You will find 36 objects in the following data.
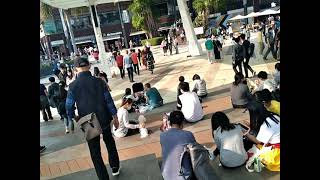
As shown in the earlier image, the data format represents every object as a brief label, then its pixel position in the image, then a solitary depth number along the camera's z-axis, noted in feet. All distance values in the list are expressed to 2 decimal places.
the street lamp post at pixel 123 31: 120.78
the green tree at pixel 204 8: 101.45
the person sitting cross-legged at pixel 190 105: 19.66
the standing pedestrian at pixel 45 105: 26.54
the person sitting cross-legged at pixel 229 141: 13.00
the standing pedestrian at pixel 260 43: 40.52
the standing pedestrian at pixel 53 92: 25.68
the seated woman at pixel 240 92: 20.61
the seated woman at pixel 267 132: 12.66
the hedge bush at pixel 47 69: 72.20
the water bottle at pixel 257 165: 12.89
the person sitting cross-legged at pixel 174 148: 10.53
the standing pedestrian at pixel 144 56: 48.52
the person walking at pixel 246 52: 30.11
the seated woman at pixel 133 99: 25.42
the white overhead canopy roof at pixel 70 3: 39.82
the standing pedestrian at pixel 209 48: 42.72
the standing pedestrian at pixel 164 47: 67.00
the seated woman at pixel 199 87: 25.36
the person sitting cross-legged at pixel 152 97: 25.25
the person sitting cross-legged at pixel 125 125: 19.21
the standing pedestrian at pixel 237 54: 30.02
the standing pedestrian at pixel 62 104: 23.39
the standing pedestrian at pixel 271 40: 36.83
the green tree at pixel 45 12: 79.75
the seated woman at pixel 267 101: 14.42
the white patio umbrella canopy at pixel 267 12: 70.83
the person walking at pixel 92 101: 11.34
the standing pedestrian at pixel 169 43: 67.86
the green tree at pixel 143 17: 106.53
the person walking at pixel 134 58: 43.23
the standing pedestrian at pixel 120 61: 42.12
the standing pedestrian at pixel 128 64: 39.24
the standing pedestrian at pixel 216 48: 43.99
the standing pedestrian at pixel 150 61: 44.99
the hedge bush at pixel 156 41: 99.20
